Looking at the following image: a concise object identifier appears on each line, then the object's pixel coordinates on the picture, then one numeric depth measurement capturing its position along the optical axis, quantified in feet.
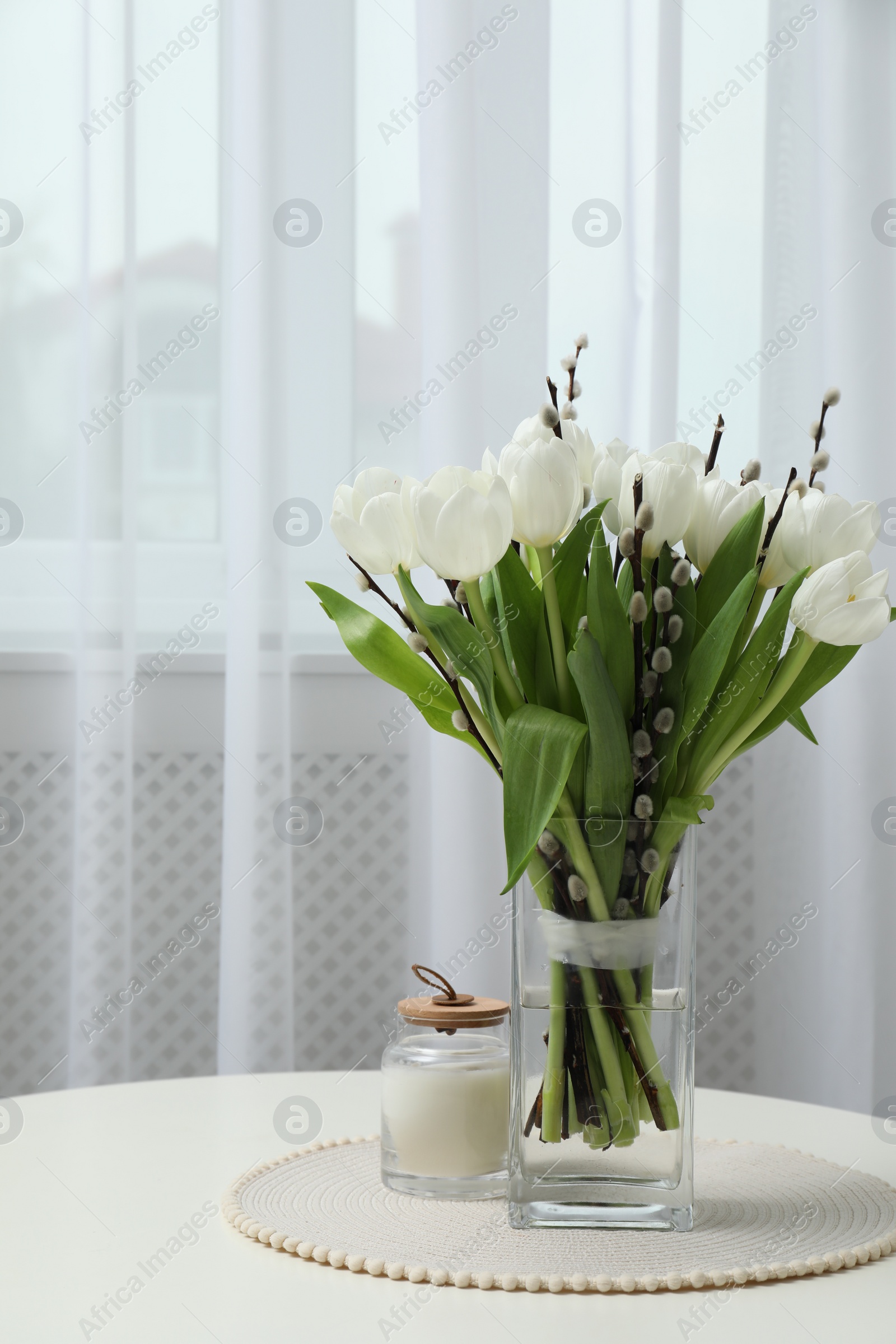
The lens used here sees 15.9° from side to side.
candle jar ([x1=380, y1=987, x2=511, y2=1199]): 5.92
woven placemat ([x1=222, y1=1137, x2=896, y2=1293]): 5.54
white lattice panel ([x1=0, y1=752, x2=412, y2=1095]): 10.08
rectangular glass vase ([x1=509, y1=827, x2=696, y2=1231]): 5.72
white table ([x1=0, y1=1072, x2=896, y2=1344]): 5.35
